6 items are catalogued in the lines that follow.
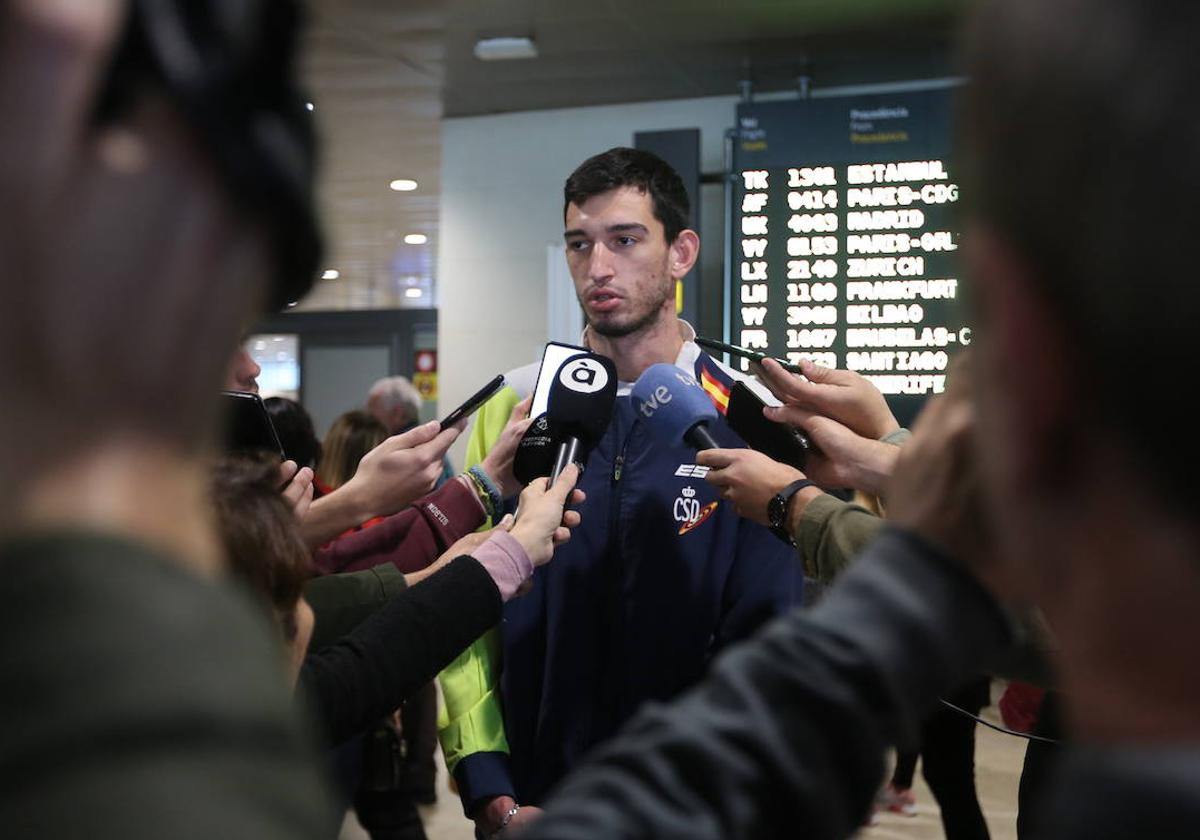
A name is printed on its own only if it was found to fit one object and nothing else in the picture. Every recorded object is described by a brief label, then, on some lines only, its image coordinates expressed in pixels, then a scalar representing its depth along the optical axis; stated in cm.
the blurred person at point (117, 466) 27
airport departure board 480
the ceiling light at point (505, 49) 514
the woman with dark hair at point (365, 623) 119
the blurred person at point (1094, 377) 35
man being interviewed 186
